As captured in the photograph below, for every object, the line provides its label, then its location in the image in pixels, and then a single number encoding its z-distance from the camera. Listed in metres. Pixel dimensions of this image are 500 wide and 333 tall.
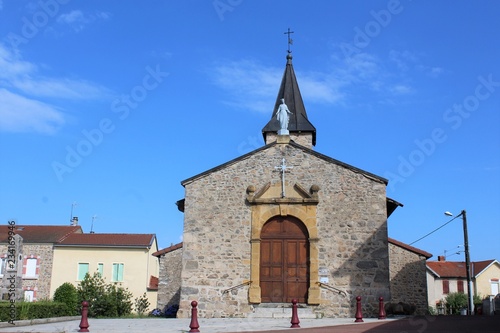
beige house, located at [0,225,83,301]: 31.17
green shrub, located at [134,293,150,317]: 24.83
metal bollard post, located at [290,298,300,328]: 12.80
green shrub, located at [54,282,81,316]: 17.70
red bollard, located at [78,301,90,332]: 11.63
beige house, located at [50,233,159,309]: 31.52
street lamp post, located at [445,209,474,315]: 21.39
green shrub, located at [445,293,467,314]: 37.70
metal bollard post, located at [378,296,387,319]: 15.23
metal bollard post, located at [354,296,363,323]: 14.40
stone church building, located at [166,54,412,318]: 17.31
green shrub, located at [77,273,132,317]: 19.67
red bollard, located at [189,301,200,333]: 11.33
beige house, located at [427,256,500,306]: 42.09
